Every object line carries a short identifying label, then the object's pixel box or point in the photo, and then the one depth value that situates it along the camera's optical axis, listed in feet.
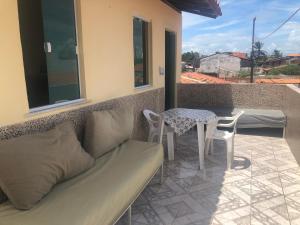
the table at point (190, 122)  12.17
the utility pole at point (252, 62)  40.88
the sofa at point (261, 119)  17.54
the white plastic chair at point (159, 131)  13.17
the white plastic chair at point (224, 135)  12.25
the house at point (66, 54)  6.75
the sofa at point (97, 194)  5.19
